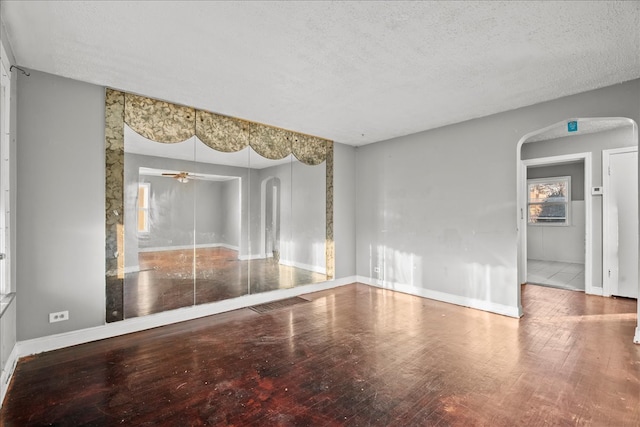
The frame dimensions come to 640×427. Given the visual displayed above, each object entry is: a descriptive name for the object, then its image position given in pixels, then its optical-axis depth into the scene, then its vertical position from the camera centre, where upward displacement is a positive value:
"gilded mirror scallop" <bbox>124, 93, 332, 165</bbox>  3.46 +1.12
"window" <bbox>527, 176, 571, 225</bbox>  7.45 +0.34
